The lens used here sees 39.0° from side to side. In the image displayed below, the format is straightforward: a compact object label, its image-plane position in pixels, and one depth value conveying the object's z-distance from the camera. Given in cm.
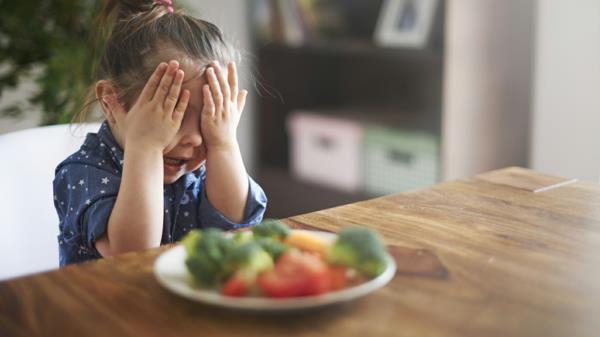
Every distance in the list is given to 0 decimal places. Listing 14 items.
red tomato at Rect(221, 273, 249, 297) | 75
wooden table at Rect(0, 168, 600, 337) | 73
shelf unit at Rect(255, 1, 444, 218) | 287
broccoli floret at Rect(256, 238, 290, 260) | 79
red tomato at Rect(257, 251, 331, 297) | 74
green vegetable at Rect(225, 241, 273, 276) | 75
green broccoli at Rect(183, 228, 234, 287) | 77
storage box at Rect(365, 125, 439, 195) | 258
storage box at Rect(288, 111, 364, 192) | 283
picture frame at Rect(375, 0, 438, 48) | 254
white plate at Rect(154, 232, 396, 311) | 72
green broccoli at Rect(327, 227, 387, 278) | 77
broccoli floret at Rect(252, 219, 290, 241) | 85
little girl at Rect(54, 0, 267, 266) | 110
